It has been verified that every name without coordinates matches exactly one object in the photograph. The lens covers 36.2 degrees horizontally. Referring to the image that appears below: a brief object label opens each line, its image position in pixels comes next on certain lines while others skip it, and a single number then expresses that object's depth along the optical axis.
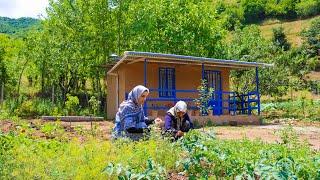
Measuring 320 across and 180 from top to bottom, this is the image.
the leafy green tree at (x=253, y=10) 91.88
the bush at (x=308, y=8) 82.00
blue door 21.03
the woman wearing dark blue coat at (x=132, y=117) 7.09
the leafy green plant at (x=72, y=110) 23.46
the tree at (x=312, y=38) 55.94
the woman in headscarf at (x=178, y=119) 7.52
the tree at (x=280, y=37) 61.36
